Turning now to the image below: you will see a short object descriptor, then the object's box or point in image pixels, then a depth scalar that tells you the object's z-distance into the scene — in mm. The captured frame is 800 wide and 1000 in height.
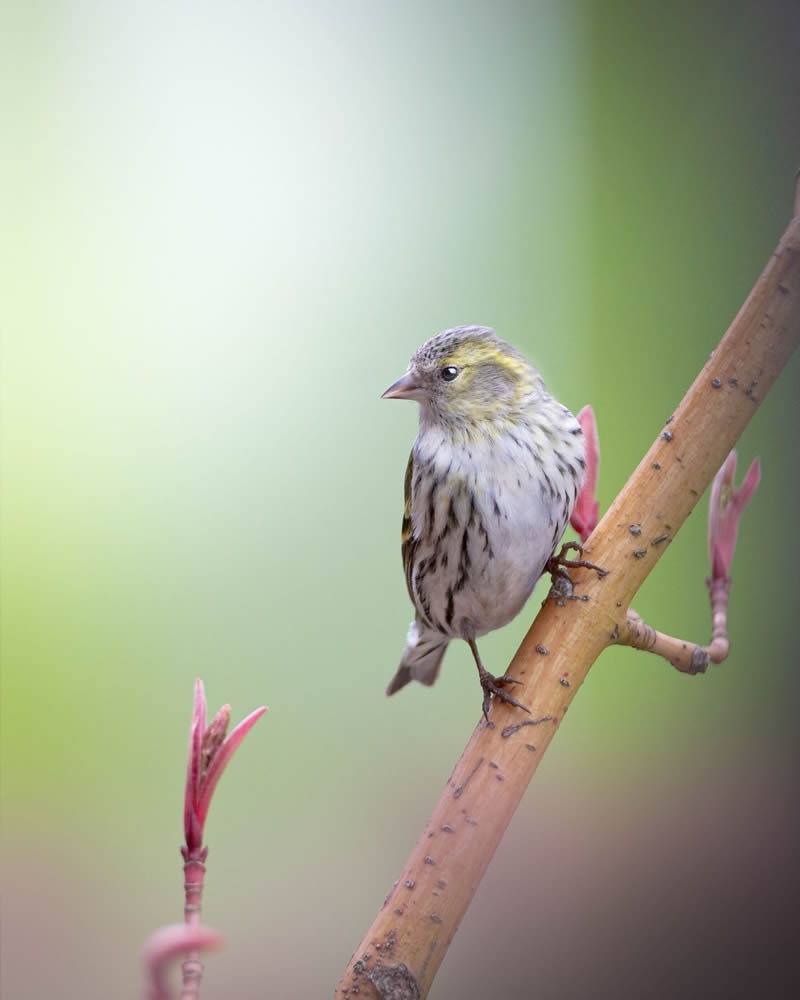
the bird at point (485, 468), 3076
